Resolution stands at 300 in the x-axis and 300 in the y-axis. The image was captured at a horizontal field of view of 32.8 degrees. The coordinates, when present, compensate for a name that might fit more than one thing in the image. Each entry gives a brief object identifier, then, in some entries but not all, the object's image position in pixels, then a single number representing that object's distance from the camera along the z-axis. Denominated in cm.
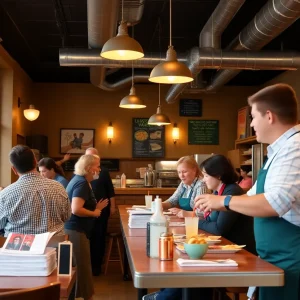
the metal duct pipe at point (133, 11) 603
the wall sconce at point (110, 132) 1166
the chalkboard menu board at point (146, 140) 1184
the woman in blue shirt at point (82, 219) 459
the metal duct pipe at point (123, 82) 980
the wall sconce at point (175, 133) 1180
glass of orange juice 282
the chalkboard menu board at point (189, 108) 1191
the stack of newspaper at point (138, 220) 390
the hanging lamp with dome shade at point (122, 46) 441
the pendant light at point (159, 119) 874
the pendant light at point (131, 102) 749
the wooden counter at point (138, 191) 769
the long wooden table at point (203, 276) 212
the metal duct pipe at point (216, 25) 593
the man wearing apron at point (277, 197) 217
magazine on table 248
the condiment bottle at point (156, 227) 247
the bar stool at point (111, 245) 690
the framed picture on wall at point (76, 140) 1167
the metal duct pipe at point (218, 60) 705
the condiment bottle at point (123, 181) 968
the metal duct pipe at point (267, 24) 533
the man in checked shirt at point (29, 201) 339
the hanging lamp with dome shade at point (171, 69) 458
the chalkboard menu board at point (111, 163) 1171
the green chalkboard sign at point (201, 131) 1195
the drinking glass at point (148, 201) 489
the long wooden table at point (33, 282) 224
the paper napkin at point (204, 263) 226
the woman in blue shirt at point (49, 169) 561
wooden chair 181
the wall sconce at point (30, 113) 984
